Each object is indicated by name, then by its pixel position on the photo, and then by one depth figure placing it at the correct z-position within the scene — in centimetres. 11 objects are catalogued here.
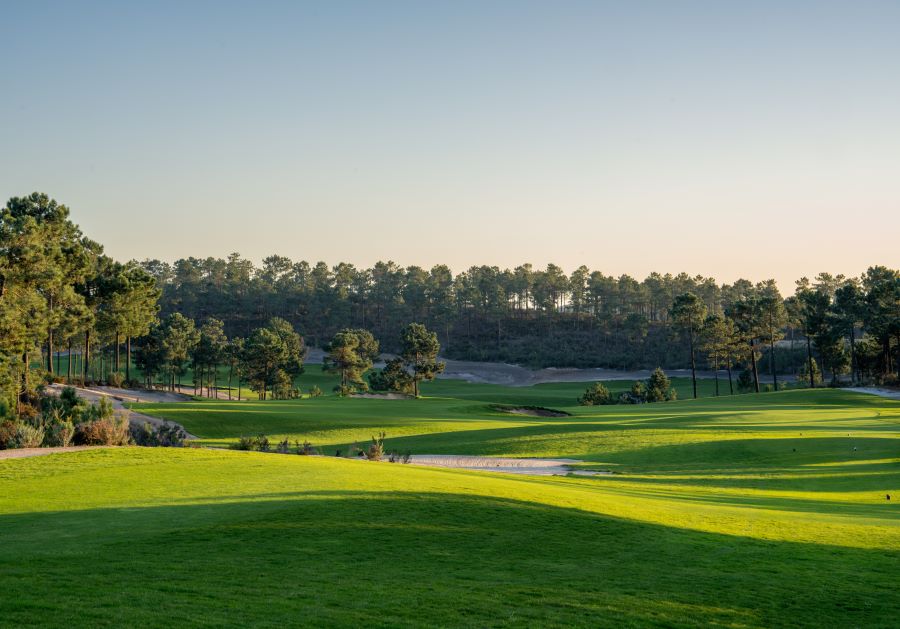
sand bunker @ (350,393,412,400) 8331
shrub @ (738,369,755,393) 9606
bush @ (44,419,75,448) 2345
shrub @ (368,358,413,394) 8731
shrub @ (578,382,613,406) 7981
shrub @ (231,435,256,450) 3051
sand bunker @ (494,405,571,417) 6491
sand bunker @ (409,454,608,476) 2980
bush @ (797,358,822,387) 9541
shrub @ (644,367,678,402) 7844
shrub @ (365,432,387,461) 2888
